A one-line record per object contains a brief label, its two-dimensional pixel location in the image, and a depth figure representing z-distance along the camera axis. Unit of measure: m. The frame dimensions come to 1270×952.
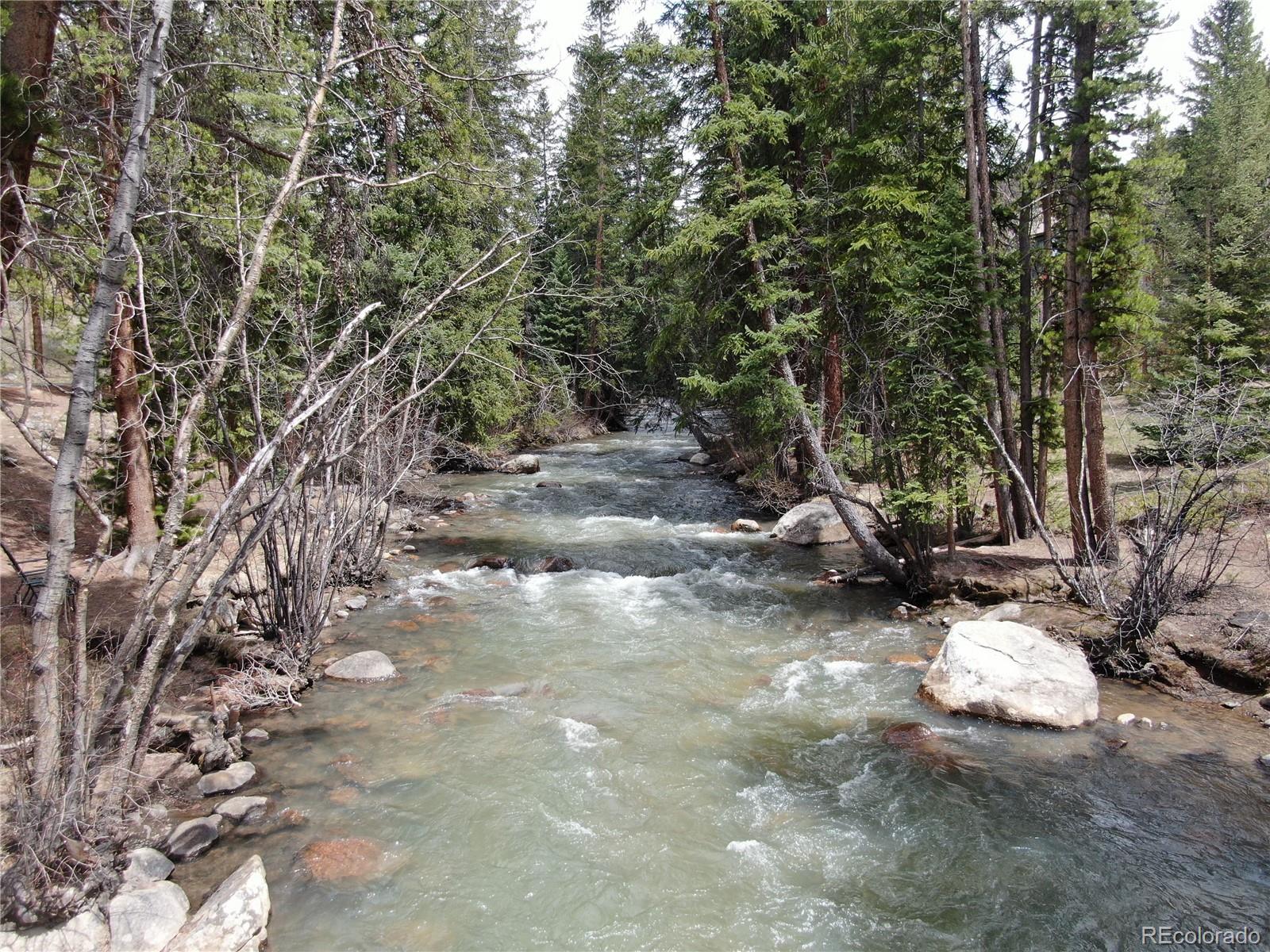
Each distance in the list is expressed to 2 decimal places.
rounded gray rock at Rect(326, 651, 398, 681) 7.86
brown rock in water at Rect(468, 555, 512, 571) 12.48
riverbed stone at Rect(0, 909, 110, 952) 3.52
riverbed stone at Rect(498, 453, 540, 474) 22.97
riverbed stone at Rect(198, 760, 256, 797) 5.60
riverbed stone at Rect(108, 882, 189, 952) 3.84
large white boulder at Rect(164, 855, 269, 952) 4.00
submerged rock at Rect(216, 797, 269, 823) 5.30
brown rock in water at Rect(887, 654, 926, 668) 8.39
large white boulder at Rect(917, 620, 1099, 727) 6.91
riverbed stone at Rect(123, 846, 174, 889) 4.24
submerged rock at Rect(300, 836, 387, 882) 4.81
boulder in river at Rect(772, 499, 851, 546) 14.37
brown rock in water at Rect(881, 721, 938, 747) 6.63
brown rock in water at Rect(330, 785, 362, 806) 5.62
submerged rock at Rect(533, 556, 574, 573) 12.30
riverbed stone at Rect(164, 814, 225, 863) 4.83
